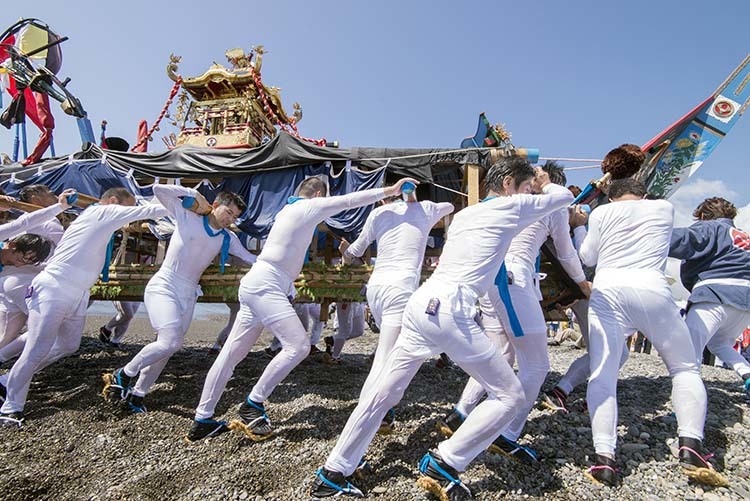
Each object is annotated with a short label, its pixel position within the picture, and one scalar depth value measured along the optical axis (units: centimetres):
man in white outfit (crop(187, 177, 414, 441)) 308
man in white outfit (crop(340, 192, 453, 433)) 290
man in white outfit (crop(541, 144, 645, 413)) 345
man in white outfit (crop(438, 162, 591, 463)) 262
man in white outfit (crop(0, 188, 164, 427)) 354
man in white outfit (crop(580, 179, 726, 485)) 237
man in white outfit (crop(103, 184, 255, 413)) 359
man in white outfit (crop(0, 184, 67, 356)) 452
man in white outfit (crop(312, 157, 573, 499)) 209
